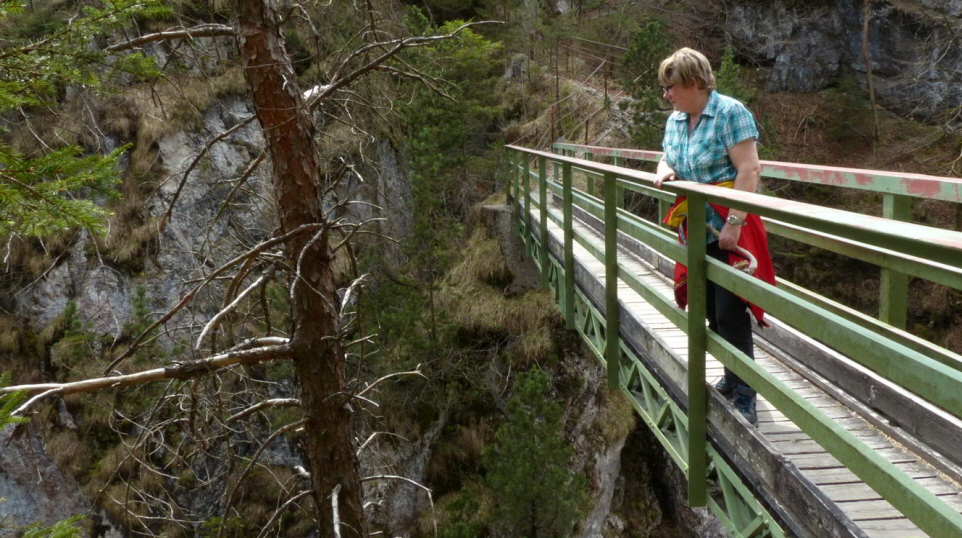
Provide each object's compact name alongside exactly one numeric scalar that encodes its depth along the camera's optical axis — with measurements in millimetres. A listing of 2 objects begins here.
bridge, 1502
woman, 2766
